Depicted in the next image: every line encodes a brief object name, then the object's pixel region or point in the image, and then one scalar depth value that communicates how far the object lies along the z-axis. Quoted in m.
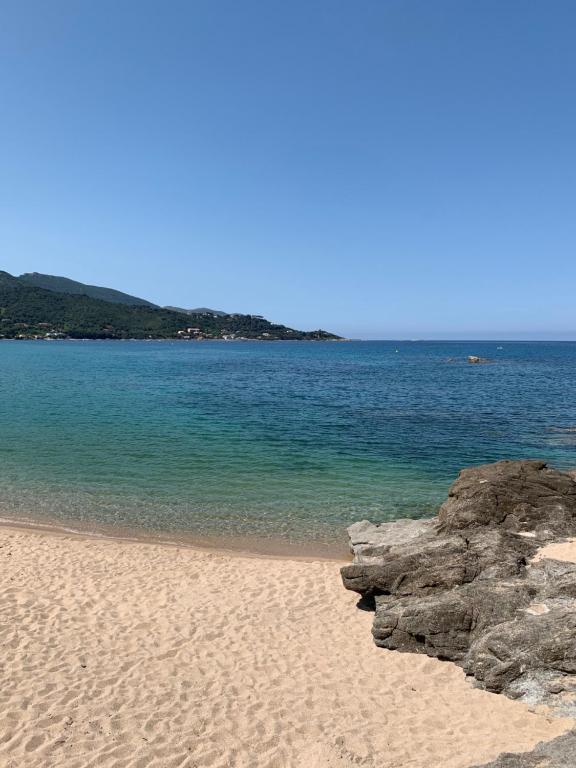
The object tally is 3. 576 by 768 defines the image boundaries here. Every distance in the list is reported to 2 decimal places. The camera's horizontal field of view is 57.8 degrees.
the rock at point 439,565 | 11.33
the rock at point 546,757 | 6.27
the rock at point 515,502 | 14.38
